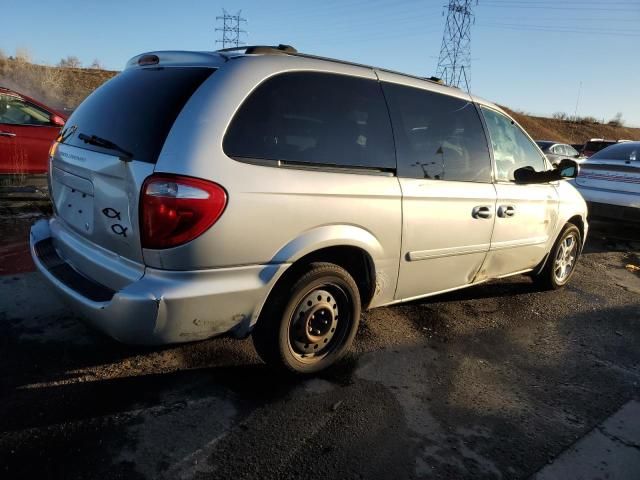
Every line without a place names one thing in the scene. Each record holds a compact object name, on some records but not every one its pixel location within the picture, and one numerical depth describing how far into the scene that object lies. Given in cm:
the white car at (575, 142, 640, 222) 753
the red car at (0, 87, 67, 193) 716
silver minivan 246
